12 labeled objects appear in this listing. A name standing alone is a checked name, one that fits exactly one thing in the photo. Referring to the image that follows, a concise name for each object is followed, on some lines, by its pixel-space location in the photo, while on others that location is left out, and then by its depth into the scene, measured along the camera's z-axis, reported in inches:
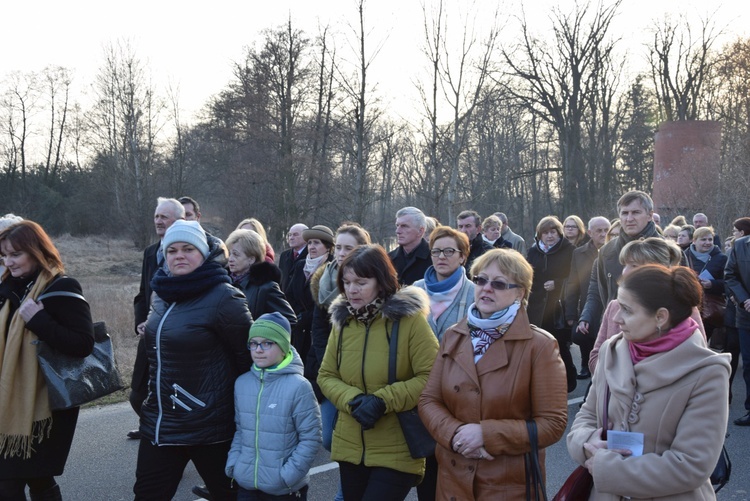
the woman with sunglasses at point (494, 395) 112.0
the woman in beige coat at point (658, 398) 91.4
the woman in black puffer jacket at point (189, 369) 132.4
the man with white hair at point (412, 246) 208.7
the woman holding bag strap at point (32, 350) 141.8
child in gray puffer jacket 130.7
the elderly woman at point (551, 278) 317.7
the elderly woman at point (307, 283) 230.4
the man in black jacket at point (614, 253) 213.2
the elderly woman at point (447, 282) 155.9
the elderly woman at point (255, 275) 181.3
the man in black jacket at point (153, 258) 221.3
